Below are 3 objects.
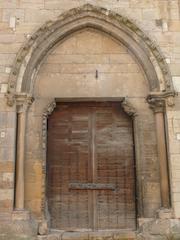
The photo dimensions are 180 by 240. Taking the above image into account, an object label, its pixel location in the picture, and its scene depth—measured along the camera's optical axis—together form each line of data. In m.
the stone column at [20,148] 6.73
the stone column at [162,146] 6.88
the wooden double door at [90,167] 7.19
